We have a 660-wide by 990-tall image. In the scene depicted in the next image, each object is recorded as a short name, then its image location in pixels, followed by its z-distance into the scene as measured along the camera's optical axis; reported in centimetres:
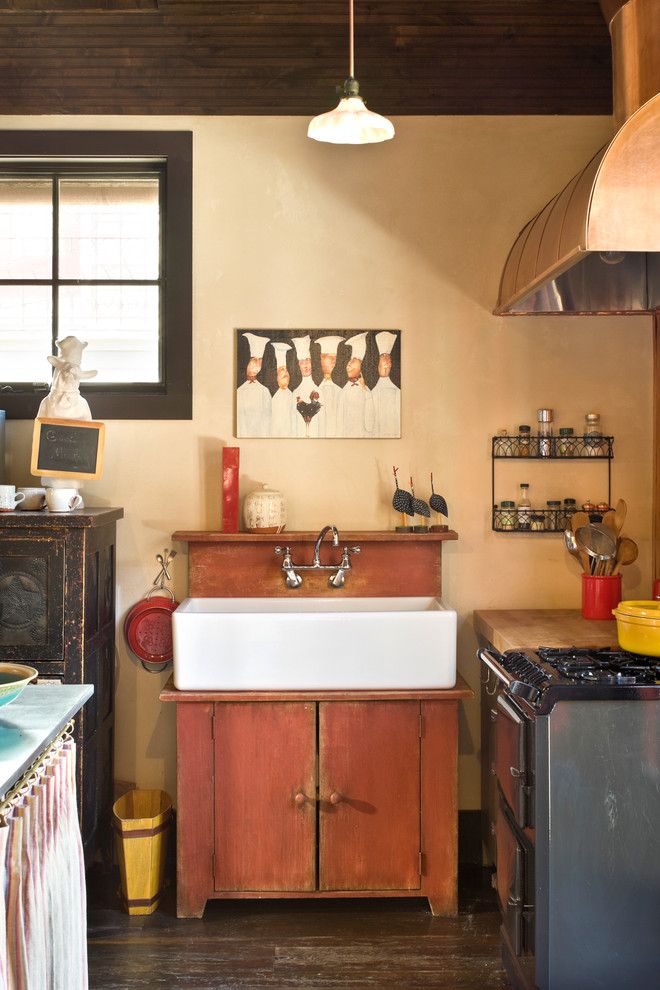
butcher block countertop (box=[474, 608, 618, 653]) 286
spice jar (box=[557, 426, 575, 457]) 347
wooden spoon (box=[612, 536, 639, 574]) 329
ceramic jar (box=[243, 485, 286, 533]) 333
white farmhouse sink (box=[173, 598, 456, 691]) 297
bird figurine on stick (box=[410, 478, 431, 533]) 340
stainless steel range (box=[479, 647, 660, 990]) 222
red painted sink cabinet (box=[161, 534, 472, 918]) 303
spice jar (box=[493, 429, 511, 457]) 348
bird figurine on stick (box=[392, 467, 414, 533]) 339
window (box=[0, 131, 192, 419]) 354
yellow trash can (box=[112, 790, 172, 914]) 305
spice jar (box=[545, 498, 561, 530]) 349
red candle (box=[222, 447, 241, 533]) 335
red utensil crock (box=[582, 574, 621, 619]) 320
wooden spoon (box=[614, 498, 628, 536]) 333
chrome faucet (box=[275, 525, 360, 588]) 329
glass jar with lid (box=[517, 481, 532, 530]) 348
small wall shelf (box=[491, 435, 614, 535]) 347
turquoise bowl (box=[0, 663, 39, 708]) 180
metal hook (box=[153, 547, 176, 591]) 345
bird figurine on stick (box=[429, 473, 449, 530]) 341
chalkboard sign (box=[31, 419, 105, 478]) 320
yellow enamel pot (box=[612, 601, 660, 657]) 250
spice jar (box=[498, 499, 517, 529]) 347
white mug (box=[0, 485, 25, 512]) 311
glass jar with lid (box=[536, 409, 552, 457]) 345
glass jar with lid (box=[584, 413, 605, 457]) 347
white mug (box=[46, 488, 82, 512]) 314
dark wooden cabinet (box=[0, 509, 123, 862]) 297
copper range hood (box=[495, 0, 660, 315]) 220
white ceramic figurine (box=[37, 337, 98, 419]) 322
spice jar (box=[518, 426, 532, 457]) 346
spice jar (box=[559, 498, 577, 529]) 346
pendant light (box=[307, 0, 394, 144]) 245
